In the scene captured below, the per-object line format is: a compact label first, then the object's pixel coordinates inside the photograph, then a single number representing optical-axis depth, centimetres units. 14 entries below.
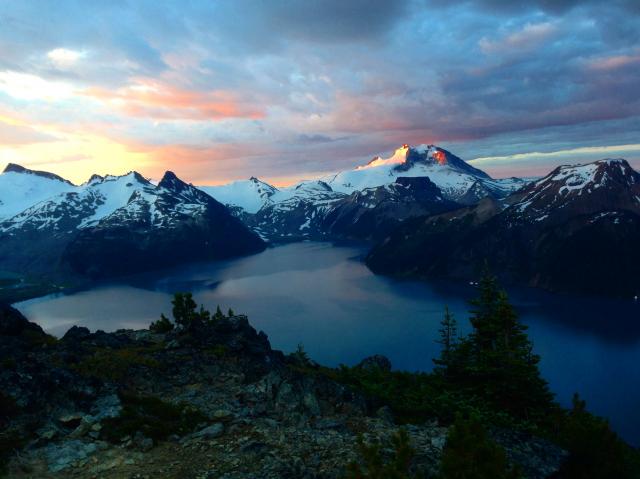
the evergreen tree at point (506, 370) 3462
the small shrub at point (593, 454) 2530
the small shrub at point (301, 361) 4998
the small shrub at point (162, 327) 5251
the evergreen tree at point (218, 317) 5514
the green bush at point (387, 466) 1452
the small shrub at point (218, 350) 3597
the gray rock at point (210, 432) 2223
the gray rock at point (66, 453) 1938
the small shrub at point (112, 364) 2944
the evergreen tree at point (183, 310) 5401
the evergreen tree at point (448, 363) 4259
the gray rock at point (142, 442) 2086
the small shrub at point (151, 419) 2197
